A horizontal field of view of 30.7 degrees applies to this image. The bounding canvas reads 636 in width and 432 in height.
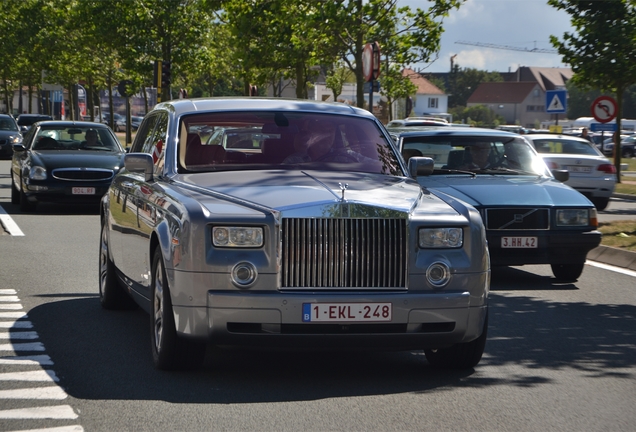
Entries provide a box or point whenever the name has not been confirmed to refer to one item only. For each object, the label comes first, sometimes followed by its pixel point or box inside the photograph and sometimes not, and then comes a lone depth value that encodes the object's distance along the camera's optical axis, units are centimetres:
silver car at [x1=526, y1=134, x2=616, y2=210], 2333
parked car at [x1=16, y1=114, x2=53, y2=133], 5628
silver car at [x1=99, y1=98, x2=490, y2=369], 635
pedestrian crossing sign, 3067
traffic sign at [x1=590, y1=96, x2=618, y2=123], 3014
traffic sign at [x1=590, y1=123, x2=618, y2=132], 3309
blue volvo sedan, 1145
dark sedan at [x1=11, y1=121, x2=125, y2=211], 1959
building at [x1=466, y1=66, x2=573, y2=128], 17062
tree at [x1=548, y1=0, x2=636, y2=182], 3053
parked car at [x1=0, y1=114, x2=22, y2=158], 4283
